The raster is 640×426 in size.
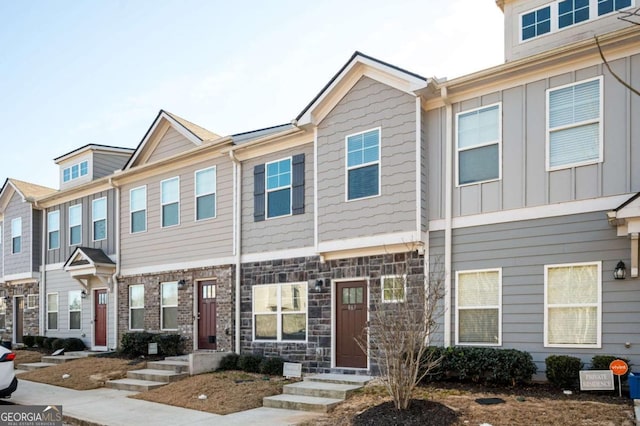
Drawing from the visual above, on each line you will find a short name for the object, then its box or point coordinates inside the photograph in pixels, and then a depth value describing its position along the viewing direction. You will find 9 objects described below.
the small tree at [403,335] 8.02
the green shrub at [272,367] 12.76
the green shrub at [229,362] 13.62
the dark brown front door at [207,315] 15.15
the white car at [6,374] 10.09
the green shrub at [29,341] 20.36
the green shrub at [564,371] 8.92
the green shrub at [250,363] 13.12
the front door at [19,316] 22.91
